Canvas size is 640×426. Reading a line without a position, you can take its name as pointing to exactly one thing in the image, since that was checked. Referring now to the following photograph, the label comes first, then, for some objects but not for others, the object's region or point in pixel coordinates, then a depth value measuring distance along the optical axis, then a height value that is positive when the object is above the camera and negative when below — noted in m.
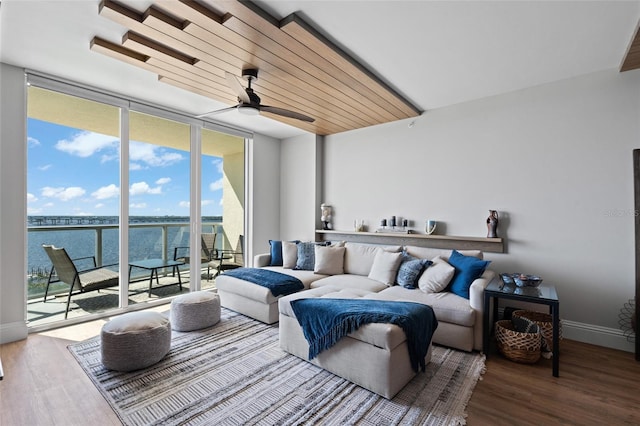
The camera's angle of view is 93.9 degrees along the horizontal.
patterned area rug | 1.89 -1.27
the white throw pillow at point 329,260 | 4.15 -0.63
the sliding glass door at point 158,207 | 3.97 +0.14
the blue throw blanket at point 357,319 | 2.20 -0.80
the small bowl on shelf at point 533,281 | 2.76 -0.62
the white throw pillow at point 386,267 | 3.61 -0.65
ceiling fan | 2.91 +1.14
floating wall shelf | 3.61 -0.36
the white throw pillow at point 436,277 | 3.15 -0.67
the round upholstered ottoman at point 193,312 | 3.19 -1.04
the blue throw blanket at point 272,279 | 3.48 -0.78
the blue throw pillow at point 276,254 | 4.57 -0.59
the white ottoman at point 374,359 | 2.06 -1.06
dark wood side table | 2.36 -0.70
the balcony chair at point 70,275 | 3.35 -0.67
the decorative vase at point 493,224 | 3.52 -0.13
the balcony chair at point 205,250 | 4.44 -0.52
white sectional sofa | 2.77 -0.82
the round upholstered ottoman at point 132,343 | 2.38 -1.03
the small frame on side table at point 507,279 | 2.88 -0.64
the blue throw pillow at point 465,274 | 3.01 -0.61
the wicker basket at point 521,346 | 2.55 -1.14
